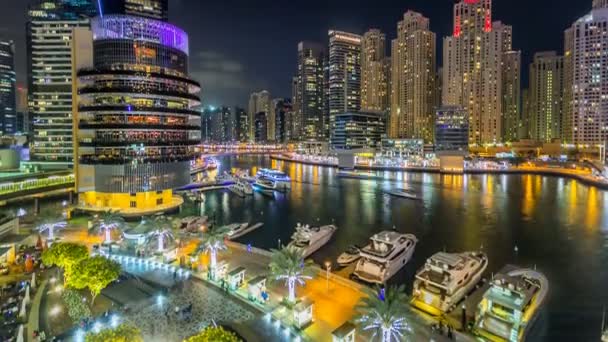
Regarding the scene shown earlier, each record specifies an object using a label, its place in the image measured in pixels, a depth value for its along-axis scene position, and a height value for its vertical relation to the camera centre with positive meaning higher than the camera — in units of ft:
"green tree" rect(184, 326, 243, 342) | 51.92 -27.28
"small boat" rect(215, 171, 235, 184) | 327.47 -20.38
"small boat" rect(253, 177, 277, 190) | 300.61 -23.05
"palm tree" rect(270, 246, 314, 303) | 82.74 -27.16
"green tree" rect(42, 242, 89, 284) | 92.48 -26.40
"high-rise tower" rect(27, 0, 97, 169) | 361.51 +77.57
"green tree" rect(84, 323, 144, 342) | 52.95 -27.76
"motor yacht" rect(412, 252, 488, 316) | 90.48 -35.29
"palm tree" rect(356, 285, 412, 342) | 63.98 -29.56
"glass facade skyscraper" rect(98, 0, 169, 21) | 451.12 +216.97
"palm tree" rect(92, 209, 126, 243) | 134.62 -25.62
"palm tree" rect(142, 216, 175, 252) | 120.47 -26.86
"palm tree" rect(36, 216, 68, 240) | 134.72 -25.87
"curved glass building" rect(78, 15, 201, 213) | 197.77 +25.89
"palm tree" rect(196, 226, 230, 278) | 102.27 -26.17
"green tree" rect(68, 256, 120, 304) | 79.10 -27.05
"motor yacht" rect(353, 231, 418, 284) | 110.83 -34.52
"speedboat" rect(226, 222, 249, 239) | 164.25 -35.16
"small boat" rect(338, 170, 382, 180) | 411.13 -21.37
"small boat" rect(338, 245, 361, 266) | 124.88 -36.96
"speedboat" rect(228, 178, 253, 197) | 282.56 -25.55
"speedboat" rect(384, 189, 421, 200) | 272.31 -30.12
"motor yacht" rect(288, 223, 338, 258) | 139.85 -34.67
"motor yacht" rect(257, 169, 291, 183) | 314.92 -16.37
